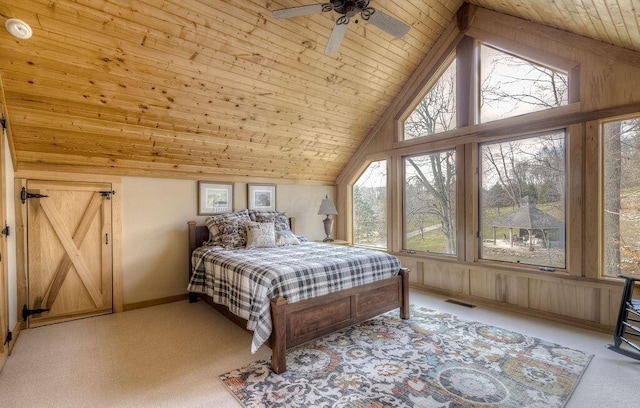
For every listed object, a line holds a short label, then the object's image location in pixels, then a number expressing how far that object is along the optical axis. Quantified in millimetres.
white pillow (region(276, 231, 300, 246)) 4258
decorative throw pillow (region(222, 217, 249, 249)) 4031
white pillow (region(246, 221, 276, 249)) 4031
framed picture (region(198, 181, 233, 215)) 4483
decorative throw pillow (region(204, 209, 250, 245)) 4152
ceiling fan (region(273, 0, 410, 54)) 2312
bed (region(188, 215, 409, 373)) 2449
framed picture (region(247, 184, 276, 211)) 4988
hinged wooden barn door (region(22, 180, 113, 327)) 3369
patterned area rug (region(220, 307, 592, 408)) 2057
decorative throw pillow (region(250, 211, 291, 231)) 4574
